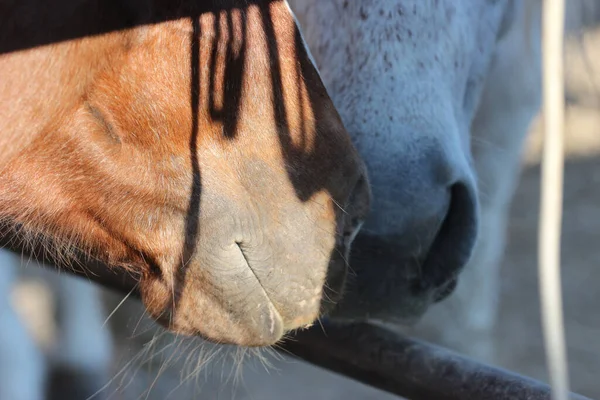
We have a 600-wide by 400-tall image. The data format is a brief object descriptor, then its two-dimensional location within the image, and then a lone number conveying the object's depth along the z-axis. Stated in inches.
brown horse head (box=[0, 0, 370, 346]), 68.9
